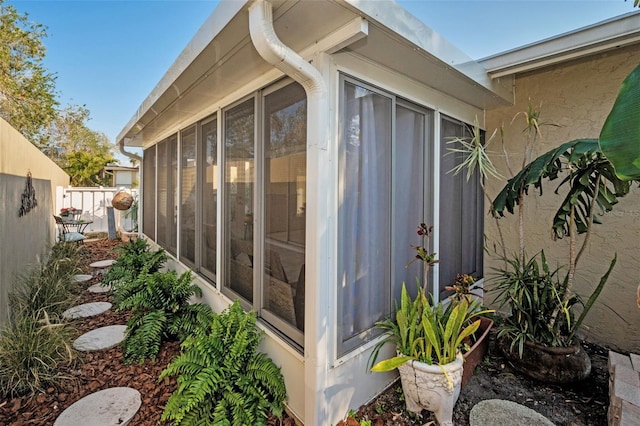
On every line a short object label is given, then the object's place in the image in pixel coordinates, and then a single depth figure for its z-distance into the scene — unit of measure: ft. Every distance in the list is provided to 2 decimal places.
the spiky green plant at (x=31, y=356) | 8.50
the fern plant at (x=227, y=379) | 6.82
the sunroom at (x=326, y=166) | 6.58
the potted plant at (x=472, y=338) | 8.29
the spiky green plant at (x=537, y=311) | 8.89
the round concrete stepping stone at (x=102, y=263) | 21.97
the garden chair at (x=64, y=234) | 23.86
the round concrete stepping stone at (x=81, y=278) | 18.30
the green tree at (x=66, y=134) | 63.10
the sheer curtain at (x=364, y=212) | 7.50
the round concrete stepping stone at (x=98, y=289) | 16.78
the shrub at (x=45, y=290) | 11.54
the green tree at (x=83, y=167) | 65.21
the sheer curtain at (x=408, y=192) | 8.95
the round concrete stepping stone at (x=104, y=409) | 7.42
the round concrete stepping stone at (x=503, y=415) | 7.28
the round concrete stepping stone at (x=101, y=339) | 10.84
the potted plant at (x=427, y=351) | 7.04
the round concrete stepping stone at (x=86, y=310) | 13.48
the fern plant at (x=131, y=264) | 14.43
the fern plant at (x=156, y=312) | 10.10
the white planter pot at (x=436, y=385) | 6.98
